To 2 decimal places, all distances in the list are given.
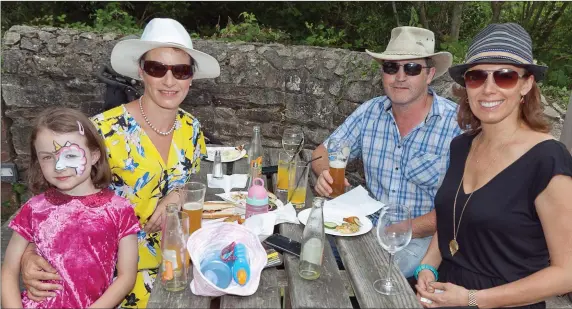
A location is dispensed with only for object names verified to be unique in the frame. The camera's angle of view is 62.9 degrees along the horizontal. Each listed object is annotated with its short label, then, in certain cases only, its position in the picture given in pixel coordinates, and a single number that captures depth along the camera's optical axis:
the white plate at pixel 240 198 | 2.44
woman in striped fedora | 1.92
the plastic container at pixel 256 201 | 2.18
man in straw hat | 2.89
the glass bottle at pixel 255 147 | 3.07
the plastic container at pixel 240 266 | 1.66
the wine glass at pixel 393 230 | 1.85
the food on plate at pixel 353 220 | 2.28
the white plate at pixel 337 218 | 2.19
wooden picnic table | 1.63
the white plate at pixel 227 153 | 3.22
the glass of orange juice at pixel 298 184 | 2.49
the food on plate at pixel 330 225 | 2.19
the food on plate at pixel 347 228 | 2.18
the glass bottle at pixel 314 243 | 1.83
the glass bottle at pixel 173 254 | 1.69
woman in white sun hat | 2.39
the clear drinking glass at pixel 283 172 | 2.63
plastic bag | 1.64
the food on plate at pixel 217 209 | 2.27
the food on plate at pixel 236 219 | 2.20
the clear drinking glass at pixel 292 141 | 3.04
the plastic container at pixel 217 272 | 1.66
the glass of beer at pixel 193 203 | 2.03
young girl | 1.94
